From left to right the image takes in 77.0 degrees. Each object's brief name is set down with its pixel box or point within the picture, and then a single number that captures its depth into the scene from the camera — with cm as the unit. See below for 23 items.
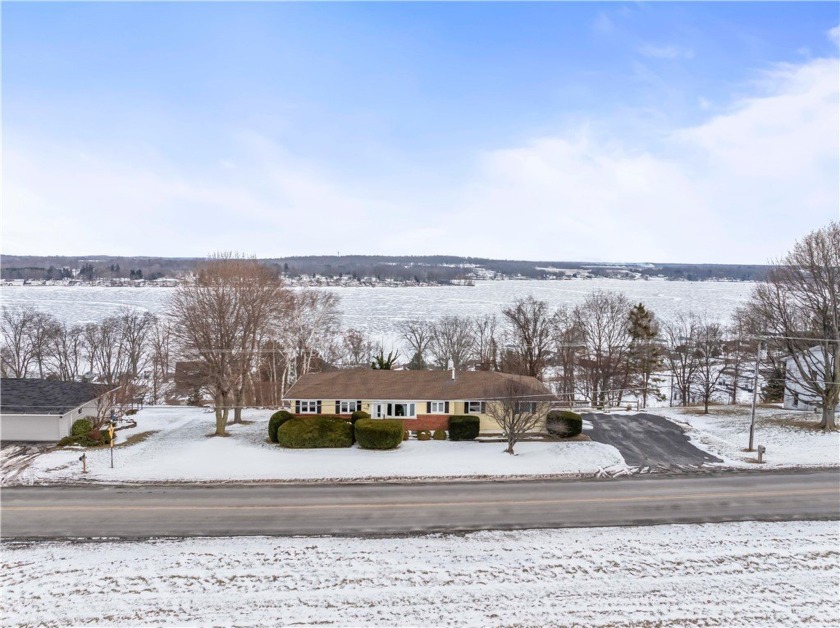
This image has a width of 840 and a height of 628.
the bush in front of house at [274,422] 2941
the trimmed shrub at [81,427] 2887
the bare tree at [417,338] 5291
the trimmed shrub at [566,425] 2939
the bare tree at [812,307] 2997
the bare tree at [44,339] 4703
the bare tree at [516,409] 2686
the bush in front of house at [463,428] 2966
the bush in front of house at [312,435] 2812
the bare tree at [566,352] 4703
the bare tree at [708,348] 3892
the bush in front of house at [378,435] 2758
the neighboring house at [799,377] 3217
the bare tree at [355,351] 5591
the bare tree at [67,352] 4811
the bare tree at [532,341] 4644
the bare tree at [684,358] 4650
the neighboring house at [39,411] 2903
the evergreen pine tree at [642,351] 4519
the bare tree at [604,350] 4497
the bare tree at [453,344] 5498
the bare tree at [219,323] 3170
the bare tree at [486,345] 5241
